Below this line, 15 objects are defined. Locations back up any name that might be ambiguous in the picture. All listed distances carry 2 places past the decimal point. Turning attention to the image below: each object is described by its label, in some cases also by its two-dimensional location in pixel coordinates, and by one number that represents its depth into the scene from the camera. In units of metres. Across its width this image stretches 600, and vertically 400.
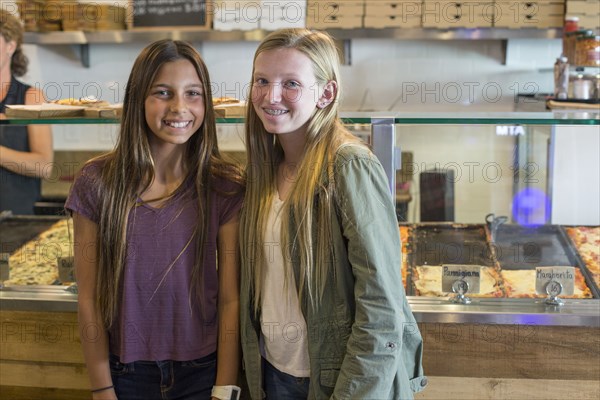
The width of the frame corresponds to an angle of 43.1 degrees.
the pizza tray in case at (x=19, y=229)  2.44
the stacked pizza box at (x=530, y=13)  4.28
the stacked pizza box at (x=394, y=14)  4.37
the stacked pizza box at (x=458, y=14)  4.32
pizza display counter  1.97
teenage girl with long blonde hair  1.57
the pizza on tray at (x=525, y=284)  2.07
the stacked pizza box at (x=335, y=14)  4.36
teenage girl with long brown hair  1.75
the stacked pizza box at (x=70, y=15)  4.69
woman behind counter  2.50
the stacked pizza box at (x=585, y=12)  4.14
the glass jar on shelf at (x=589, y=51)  2.94
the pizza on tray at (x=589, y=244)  2.23
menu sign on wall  4.70
